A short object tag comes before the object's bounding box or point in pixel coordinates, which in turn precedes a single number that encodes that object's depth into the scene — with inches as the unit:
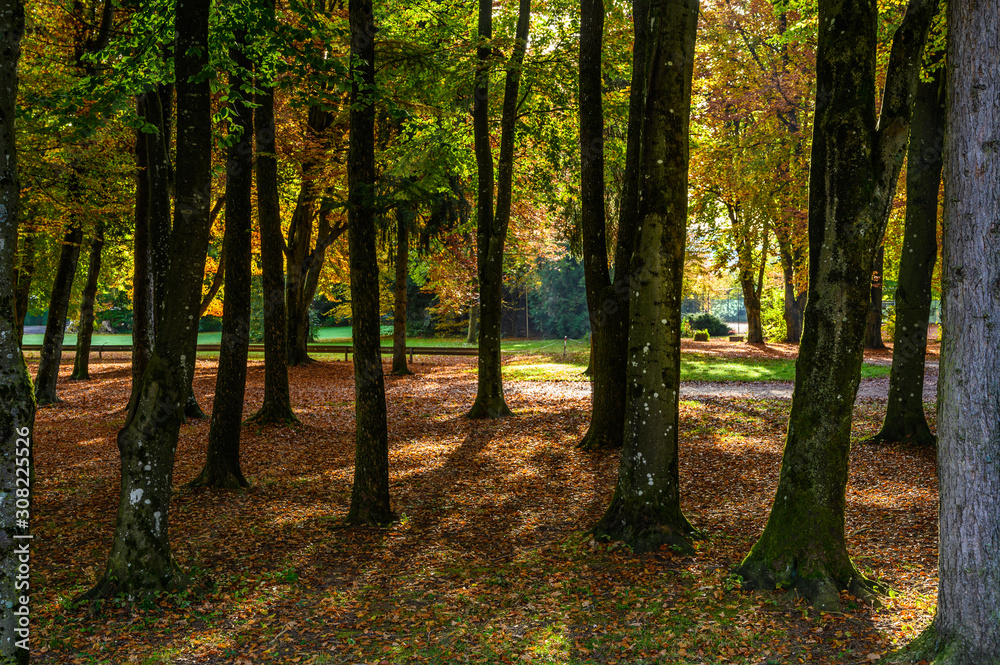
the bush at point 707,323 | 1664.6
